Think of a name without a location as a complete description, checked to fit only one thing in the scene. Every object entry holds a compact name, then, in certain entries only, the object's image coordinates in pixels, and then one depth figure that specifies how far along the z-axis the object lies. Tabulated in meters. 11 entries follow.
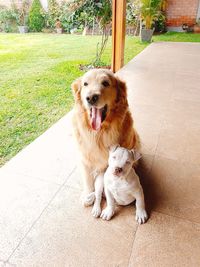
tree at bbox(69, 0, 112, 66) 4.33
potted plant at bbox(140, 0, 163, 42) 7.97
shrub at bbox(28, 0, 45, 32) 9.71
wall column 4.42
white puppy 1.42
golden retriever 1.60
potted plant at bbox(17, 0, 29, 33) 9.75
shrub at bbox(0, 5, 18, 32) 9.42
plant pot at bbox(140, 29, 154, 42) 8.27
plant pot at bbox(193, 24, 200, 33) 10.89
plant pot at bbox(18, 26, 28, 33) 9.68
